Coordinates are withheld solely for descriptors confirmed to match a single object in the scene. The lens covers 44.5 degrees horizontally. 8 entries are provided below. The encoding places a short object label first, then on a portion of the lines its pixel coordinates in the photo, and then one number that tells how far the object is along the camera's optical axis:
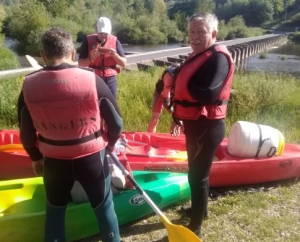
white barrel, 3.71
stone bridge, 14.87
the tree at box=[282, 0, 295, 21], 91.49
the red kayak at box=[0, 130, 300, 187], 3.59
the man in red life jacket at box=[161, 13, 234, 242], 2.34
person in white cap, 4.29
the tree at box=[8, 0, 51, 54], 31.52
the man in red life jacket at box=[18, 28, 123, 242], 1.85
